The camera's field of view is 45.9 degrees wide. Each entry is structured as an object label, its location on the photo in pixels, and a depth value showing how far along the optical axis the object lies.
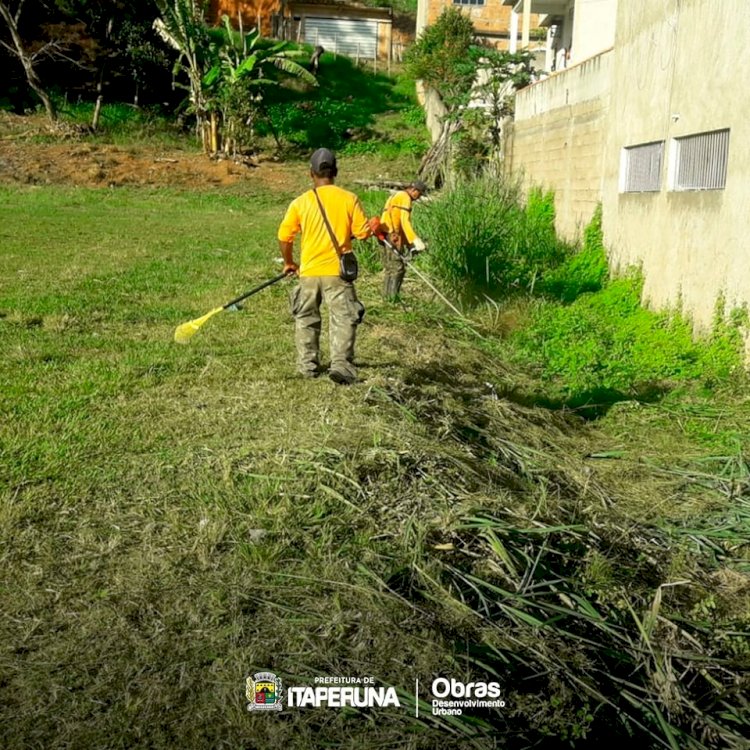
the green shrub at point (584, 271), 12.28
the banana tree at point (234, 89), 23.83
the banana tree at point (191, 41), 23.72
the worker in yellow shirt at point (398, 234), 10.55
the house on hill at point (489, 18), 35.00
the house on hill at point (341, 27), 35.88
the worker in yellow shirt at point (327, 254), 6.66
